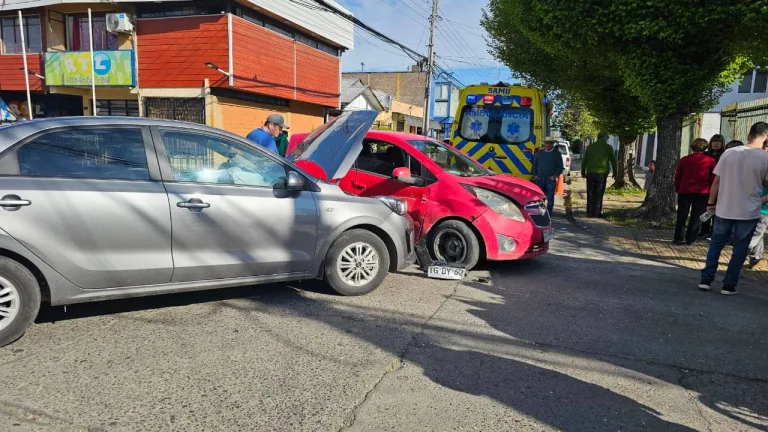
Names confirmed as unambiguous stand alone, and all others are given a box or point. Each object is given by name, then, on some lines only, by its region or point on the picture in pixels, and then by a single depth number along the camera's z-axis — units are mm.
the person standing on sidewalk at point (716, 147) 8680
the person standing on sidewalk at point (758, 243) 6738
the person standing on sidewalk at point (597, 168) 11234
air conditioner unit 17172
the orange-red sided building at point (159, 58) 17578
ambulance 10523
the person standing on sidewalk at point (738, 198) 5559
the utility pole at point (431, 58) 24844
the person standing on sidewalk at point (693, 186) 8117
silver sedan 3691
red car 6266
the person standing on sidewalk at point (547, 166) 10781
